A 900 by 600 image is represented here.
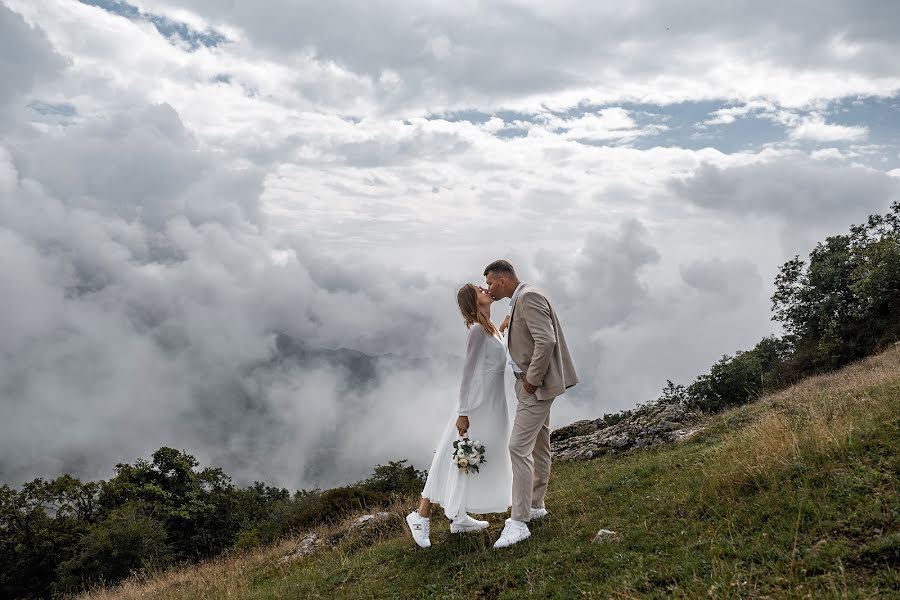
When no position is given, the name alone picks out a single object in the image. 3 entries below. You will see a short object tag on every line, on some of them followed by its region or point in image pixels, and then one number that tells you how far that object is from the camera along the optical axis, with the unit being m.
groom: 6.52
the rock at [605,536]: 6.05
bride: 7.16
